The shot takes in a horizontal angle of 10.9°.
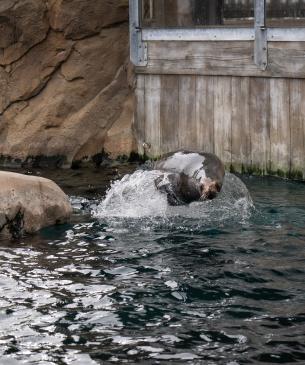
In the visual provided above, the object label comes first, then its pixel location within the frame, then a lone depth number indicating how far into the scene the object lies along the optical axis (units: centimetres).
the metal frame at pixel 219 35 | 1713
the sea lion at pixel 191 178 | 1462
